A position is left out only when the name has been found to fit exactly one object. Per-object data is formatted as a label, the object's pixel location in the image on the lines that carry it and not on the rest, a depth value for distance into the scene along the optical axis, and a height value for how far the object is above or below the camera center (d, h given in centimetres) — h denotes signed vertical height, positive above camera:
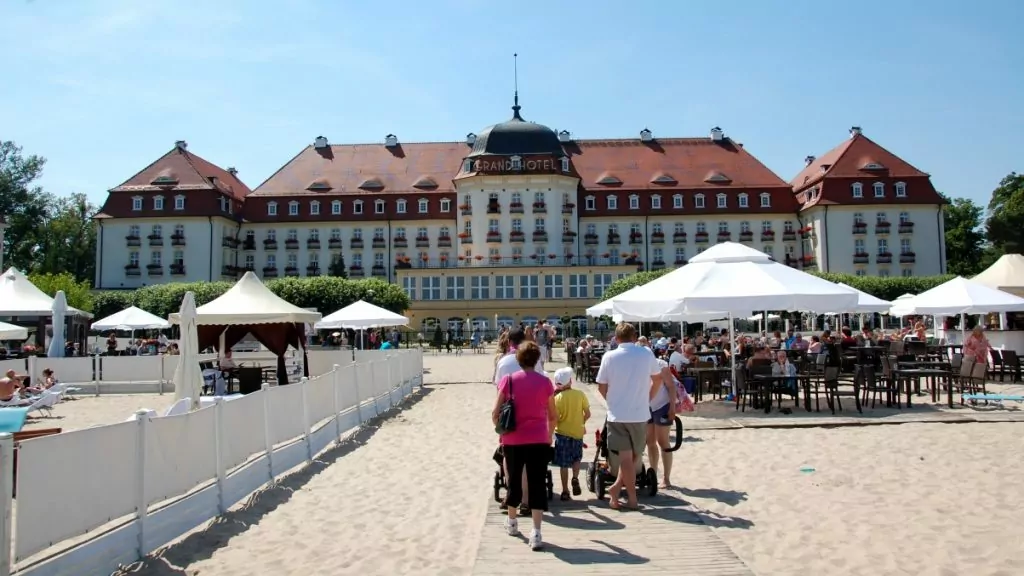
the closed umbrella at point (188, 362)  1262 -35
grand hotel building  5875 +829
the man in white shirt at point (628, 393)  695 -51
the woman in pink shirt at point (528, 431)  609 -71
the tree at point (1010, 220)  5845 +756
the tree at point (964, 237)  6931 +744
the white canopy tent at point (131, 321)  2981 +68
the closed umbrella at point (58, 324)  2197 +45
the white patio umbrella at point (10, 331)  2075 +27
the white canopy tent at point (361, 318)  2328 +51
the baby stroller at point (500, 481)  739 -131
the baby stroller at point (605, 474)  754 -129
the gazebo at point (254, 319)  1644 +38
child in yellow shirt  734 -79
